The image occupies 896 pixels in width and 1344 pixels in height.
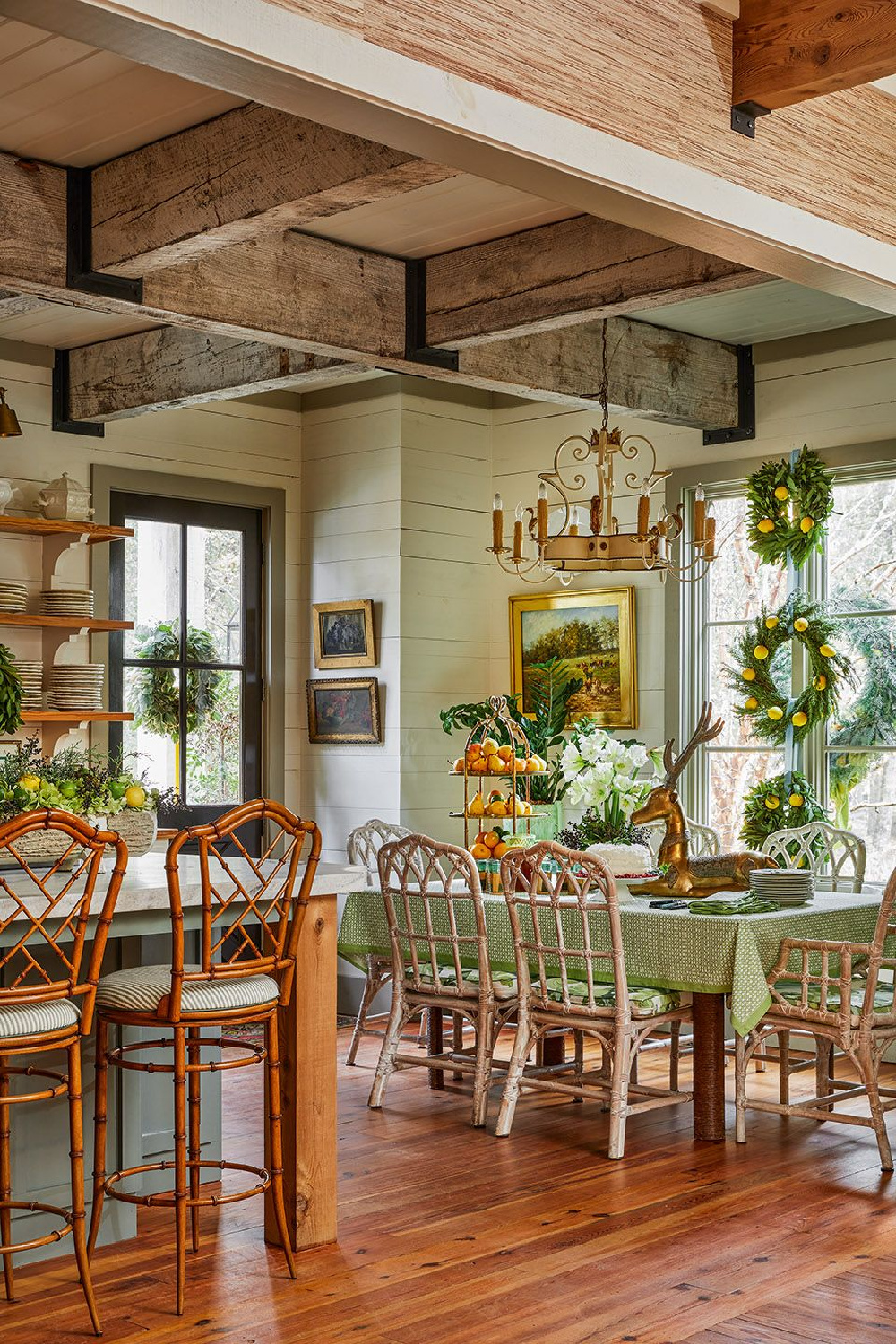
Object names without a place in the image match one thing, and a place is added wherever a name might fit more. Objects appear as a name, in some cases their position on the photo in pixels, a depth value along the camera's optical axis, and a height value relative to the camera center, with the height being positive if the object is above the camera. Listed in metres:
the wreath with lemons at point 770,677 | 6.29 +0.18
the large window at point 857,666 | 6.23 +0.20
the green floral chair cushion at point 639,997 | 4.88 -0.90
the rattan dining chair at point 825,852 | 5.89 -0.55
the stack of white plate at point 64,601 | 6.39 +0.48
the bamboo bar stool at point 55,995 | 3.19 -0.58
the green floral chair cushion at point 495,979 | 5.23 -0.92
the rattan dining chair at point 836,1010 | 4.64 -0.92
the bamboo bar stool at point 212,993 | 3.47 -0.64
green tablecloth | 4.77 -0.73
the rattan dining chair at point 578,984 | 4.77 -0.88
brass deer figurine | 5.39 -0.52
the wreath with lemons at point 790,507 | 6.33 +0.86
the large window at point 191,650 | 6.98 +0.32
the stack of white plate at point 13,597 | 6.19 +0.49
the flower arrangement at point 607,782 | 5.87 -0.26
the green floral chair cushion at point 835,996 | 4.81 -0.89
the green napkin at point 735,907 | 5.02 -0.63
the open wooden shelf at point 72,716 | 6.08 +0.01
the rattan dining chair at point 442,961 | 5.16 -0.86
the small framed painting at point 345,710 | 7.24 +0.03
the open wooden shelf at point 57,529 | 6.16 +0.77
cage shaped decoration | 5.83 -0.20
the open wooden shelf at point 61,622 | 6.16 +0.39
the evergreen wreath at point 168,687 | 7.02 +0.14
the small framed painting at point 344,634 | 7.26 +0.39
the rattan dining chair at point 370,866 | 5.79 -0.64
